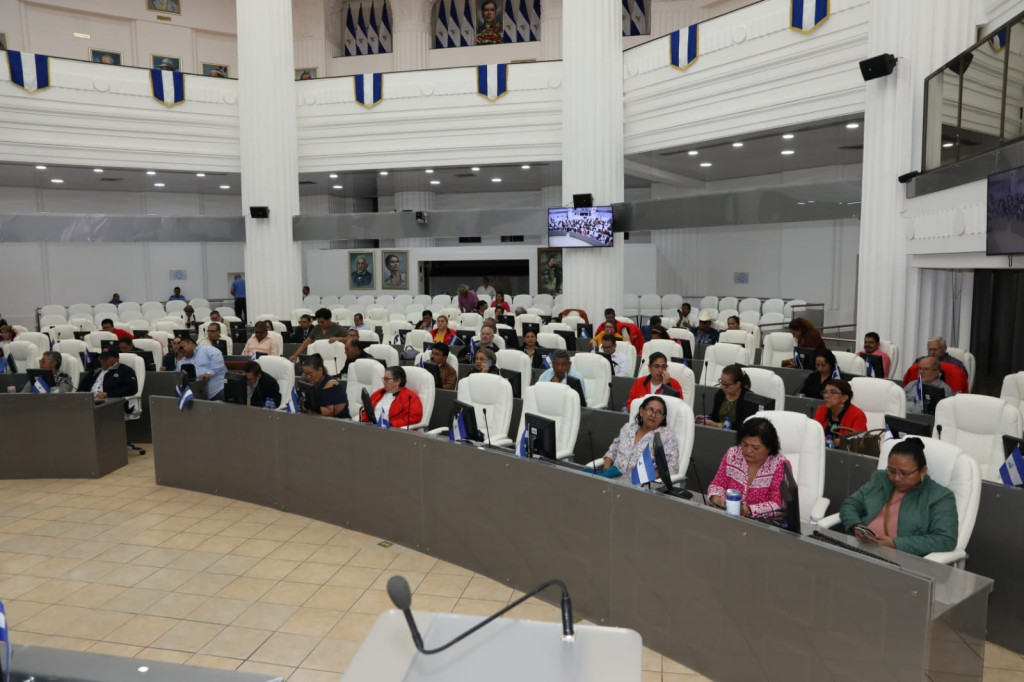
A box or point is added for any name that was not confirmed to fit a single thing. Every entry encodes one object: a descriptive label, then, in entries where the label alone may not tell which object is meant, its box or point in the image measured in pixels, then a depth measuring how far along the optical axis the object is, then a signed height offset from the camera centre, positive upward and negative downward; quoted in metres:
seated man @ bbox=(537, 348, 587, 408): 7.54 -1.03
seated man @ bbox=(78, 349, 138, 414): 8.66 -1.24
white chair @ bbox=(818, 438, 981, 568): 3.96 -1.15
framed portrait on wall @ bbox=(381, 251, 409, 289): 21.89 +0.01
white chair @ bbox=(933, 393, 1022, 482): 5.29 -1.13
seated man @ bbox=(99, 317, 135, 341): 12.09 -0.92
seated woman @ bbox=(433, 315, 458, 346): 11.09 -0.94
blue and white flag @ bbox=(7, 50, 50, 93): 15.42 +4.11
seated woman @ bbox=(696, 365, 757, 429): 6.21 -1.12
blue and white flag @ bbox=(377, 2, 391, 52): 24.97 +7.88
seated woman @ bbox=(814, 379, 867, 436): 5.80 -1.13
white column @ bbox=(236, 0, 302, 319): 16.56 +2.70
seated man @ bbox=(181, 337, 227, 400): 8.53 -1.08
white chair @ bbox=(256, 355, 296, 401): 8.15 -1.09
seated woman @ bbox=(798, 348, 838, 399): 7.25 -1.04
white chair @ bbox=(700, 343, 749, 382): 8.90 -1.08
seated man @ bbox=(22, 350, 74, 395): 8.62 -1.13
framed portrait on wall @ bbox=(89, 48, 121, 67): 22.49 +6.41
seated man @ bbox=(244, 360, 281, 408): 7.42 -1.16
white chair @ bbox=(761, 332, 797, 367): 10.61 -1.10
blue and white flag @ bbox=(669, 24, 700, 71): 13.98 +4.10
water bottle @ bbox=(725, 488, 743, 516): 3.81 -1.18
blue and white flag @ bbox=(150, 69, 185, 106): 16.75 +4.08
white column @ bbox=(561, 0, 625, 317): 15.08 +2.96
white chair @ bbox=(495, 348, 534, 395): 8.53 -1.09
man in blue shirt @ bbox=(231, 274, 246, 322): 21.81 -0.67
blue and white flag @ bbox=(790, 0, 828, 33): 11.91 +4.02
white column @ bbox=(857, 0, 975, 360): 9.42 +1.44
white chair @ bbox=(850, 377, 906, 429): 6.20 -1.09
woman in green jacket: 3.98 -1.33
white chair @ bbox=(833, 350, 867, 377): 8.13 -1.04
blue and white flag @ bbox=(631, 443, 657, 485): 4.40 -1.17
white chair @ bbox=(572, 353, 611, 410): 8.19 -1.19
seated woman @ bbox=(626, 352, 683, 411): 6.80 -1.05
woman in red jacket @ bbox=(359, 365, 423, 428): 6.83 -1.21
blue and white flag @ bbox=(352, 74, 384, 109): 17.02 +4.05
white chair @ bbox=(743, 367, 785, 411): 6.73 -1.06
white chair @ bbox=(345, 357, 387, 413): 7.72 -1.13
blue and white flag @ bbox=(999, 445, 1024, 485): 4.38 -1.17
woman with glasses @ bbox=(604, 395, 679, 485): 5.24 -1.18
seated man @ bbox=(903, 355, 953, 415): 7.30 -1.10
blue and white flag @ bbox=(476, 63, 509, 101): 16.45 +4.08
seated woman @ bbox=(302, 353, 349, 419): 7.11 -1.13
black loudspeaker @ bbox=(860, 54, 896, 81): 9.66 +2.57
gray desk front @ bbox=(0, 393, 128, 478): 7.94 -1.74
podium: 2.01 -1.06
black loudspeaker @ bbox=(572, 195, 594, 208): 15.30 +1.37
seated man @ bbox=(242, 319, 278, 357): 11.19 -1.08
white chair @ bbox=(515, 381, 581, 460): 6.13 -1.15
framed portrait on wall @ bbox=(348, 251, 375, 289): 22.17 +0.03
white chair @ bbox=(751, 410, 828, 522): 4.71 -1.16
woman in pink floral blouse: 4.51 -1.22
